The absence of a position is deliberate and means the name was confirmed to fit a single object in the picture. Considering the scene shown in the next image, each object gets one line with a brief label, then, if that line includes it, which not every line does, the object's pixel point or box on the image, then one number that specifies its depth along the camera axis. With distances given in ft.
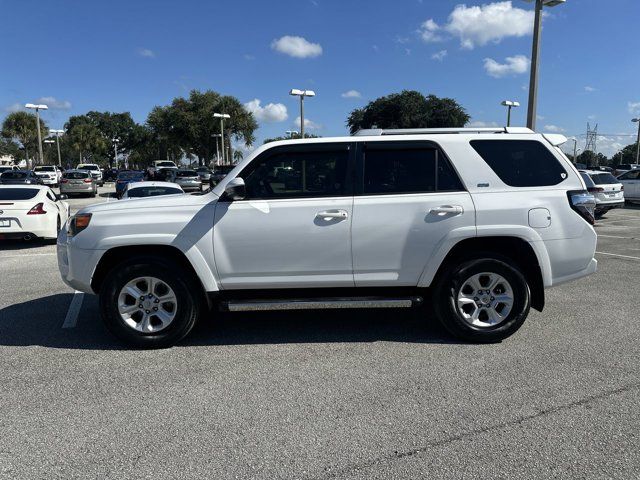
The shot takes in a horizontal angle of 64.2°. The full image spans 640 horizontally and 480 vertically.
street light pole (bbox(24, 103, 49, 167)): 126.21
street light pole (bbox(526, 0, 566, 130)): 47.75
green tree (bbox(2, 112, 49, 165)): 216.95
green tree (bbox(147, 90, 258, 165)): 181.88
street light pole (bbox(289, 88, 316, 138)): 89.04
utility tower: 334.03
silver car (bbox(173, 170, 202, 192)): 98.02
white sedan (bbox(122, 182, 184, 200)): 39.68
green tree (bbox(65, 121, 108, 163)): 247.70
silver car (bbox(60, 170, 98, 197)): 90.07
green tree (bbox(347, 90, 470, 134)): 160.25
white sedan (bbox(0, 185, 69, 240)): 33.40
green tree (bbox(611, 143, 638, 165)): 320.29
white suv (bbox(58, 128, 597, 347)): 14.98
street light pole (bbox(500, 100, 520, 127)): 108.99
